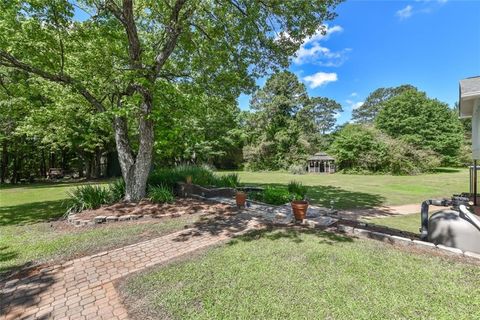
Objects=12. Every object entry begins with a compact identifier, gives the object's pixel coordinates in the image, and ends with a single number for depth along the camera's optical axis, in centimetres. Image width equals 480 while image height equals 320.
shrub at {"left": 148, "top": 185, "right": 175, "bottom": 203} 793
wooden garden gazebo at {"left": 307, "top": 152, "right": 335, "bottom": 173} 2938
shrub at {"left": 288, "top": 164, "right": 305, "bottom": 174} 2722
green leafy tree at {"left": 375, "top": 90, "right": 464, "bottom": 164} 2919
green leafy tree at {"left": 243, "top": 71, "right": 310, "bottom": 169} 3016
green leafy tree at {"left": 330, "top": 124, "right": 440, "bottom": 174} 2381
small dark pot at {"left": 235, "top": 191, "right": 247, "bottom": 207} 746
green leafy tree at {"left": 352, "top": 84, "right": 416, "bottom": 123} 4729
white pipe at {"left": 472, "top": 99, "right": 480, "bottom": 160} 644
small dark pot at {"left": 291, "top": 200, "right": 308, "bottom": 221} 576
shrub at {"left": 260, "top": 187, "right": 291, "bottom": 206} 758
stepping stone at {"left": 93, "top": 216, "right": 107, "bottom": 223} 618
